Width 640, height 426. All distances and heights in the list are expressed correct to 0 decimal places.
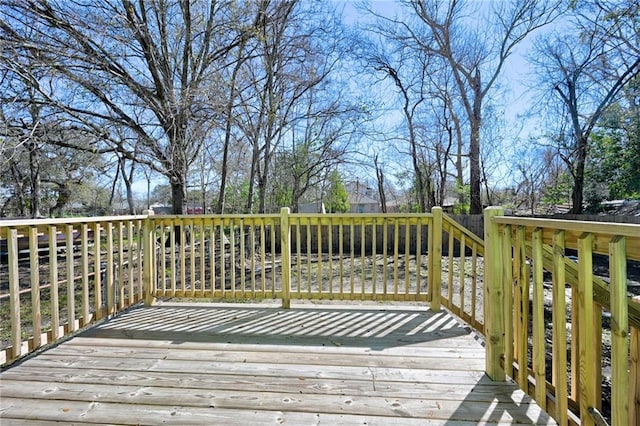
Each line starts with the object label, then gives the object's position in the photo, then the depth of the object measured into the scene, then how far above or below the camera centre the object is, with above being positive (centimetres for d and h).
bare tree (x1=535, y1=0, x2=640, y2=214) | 870 +424
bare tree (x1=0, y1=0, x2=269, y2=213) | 481 +274
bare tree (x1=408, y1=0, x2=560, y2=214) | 1011 +563
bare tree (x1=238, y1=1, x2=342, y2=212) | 654 +332
